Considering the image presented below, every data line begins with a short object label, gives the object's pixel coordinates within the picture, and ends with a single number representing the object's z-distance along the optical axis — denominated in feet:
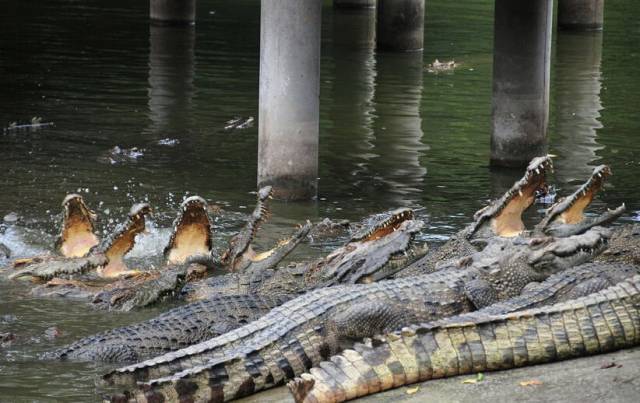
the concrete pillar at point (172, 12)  99.66
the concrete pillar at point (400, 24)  89.35
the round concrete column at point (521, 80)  49.60
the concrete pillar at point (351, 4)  118.01
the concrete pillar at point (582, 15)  103.19
